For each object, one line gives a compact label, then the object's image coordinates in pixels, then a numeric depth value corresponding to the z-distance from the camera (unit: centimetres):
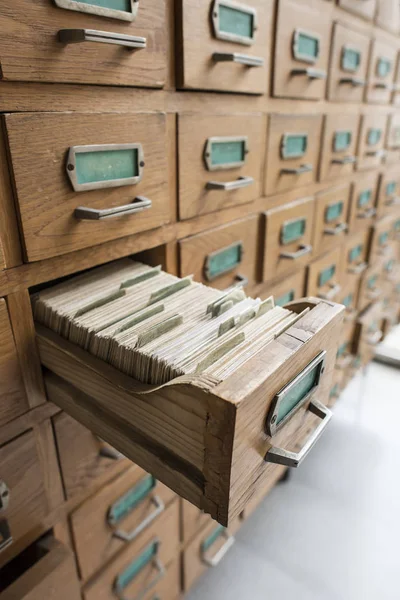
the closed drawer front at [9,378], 54
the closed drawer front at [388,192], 165
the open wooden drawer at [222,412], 37
